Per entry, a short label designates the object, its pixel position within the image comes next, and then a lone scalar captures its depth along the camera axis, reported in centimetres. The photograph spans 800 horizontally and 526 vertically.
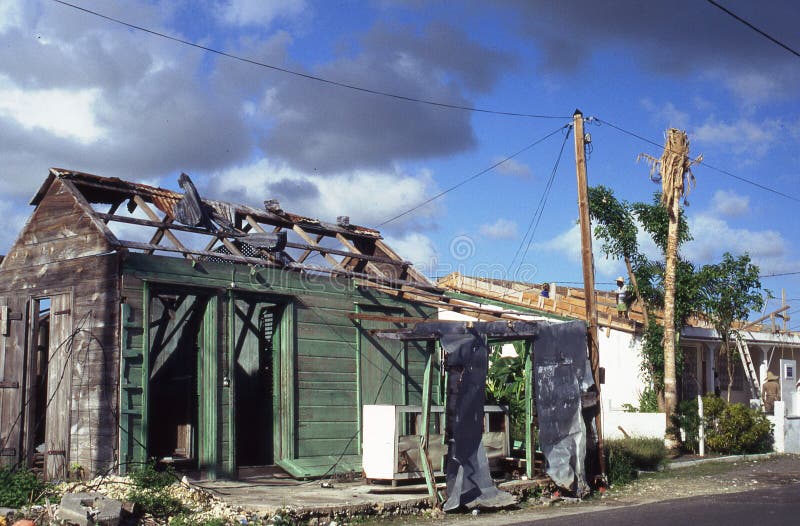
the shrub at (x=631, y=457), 1459
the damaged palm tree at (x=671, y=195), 2011
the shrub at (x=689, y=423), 2005
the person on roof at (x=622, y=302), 2250
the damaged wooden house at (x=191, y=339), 1144
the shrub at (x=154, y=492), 998
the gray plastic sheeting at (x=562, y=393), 1295
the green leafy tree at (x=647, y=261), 2153
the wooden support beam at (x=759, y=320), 2623
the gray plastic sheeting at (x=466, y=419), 1139
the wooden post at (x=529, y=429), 1323
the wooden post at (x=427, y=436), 1137
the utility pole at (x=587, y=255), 1379
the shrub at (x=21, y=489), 1023
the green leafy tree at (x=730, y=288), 2186
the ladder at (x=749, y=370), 2328
